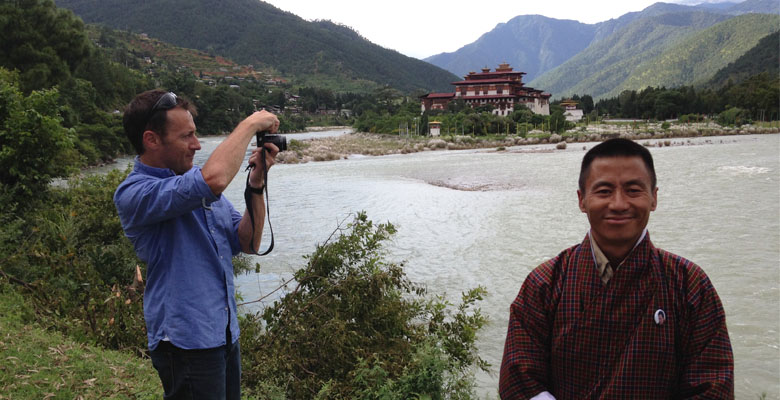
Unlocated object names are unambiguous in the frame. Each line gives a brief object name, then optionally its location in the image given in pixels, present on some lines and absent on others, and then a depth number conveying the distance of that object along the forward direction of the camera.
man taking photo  1.41
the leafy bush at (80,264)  3.74
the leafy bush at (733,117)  43.95
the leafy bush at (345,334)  3.16
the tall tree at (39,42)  20.06
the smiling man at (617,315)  1.21
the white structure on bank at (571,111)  59.44
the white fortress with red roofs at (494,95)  55.66
